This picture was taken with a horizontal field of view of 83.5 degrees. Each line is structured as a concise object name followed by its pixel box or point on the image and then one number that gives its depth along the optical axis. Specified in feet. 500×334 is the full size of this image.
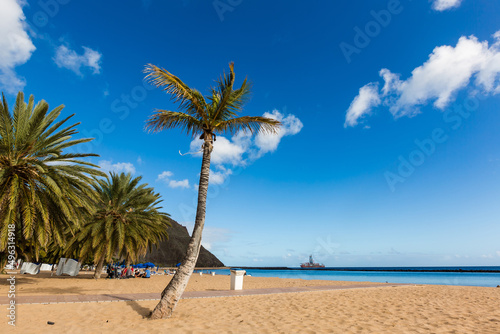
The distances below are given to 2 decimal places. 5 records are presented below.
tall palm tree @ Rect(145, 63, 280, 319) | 26.99
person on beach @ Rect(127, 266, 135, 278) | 90.65
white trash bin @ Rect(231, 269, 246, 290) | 48.32
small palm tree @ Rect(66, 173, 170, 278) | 70.79
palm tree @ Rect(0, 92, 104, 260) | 37.14
